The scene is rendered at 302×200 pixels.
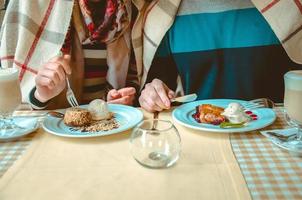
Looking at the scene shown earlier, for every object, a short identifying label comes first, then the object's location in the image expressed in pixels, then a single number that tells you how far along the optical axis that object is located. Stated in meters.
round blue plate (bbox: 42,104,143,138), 0.95
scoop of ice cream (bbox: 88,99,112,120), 1.06
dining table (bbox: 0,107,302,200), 0.70
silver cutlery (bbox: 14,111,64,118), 1.09
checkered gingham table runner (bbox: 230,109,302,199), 0.69
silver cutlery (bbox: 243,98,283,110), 1.07
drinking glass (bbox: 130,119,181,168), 0.81
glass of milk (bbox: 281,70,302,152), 0.86
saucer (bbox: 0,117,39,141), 0.95
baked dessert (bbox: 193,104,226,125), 0.98
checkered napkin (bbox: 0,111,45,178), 0.83
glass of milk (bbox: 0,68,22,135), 0.98
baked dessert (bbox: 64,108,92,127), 1.02
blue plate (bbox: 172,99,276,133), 0.93
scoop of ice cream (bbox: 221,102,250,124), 0.97
